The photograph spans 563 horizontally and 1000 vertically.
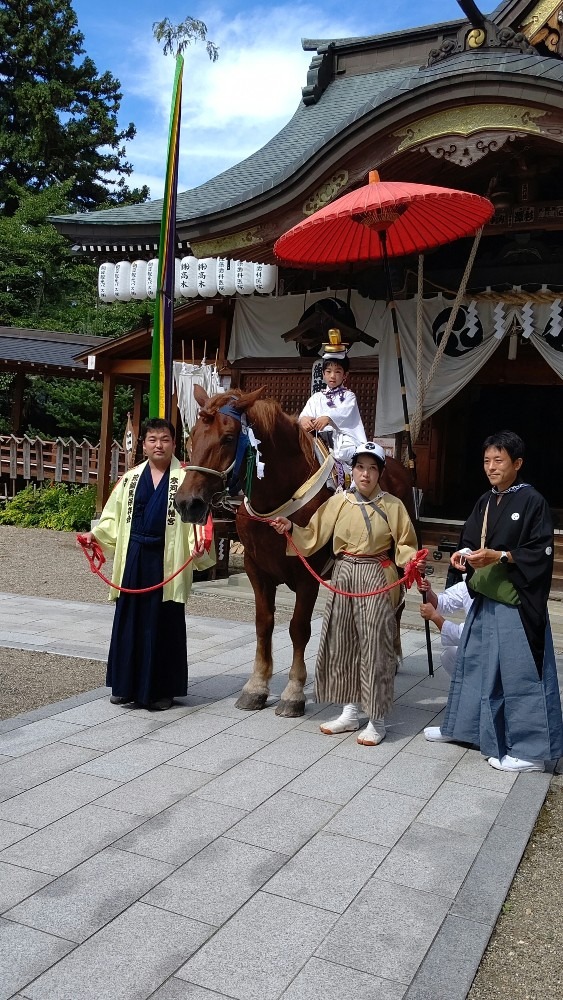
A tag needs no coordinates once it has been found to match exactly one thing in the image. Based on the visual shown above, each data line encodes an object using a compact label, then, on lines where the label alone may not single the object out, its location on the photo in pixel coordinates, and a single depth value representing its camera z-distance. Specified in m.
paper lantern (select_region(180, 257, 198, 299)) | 11.95
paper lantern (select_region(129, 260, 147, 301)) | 12.46
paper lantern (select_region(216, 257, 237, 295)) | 11.66
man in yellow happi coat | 5.01
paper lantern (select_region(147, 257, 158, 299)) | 12.38
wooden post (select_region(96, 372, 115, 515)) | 14.48
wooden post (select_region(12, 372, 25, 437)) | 18.91
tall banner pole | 6.74
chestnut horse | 4.24
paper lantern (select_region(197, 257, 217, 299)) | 11.78
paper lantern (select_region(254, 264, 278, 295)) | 11.45
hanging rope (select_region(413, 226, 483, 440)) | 8.76
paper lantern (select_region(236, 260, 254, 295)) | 11.55
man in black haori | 4.16
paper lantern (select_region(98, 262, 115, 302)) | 12.77
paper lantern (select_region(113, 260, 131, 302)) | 12.59
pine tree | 25.62
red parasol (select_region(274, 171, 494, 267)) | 5.75
